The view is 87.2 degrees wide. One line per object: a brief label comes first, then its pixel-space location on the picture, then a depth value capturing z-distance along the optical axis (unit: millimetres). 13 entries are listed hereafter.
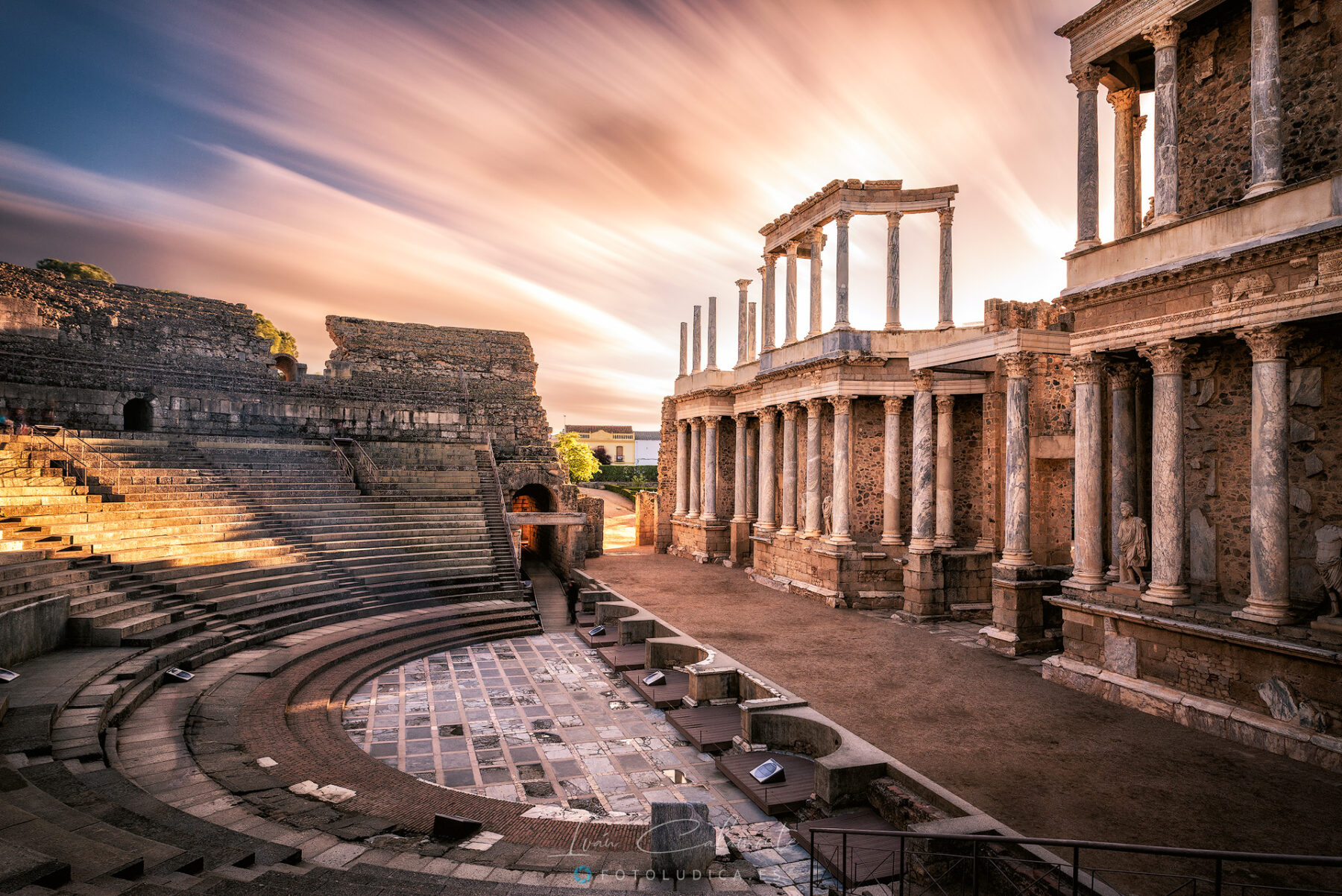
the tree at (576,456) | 59969
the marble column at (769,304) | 22580
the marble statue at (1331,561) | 8195
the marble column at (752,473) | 24797
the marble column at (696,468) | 27062
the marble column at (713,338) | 26859
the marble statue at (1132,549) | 10477
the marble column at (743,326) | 25406
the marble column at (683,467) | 27906
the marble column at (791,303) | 21594
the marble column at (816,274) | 20031
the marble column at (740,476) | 24594
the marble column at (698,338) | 27797
